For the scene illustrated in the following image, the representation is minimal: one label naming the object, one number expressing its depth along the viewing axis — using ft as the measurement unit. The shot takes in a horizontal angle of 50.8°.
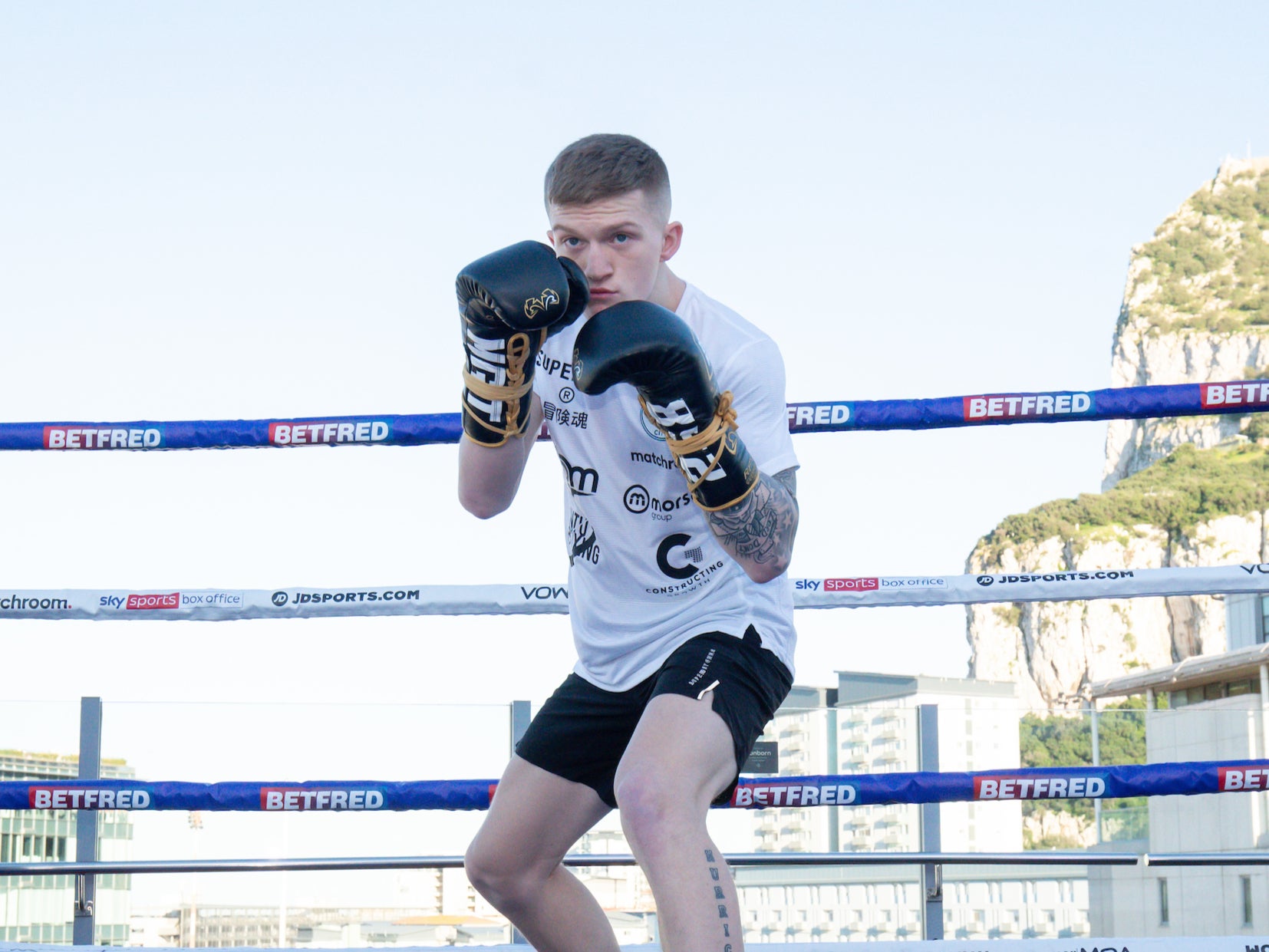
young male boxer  7.54
